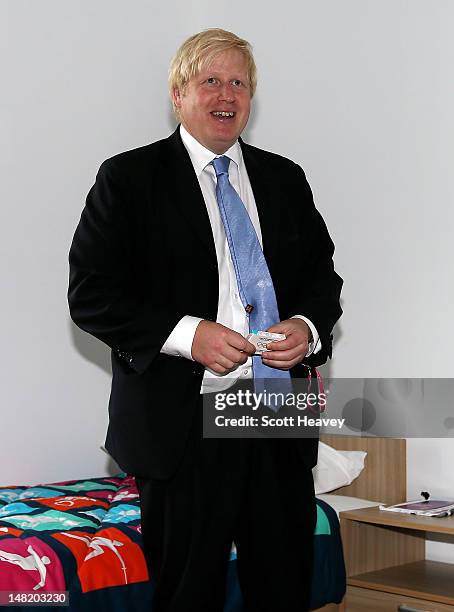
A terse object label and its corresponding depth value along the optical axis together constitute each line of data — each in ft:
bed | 6.90
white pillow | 9.86
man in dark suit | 5.10
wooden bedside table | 8.52
